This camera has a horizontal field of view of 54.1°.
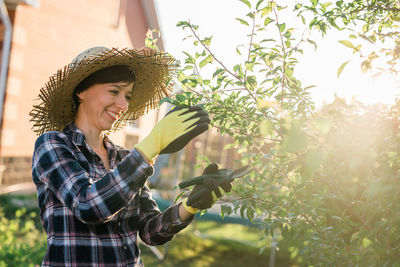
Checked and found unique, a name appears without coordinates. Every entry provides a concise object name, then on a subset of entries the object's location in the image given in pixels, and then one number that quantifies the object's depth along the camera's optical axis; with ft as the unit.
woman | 5.22
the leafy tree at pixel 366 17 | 5.53
